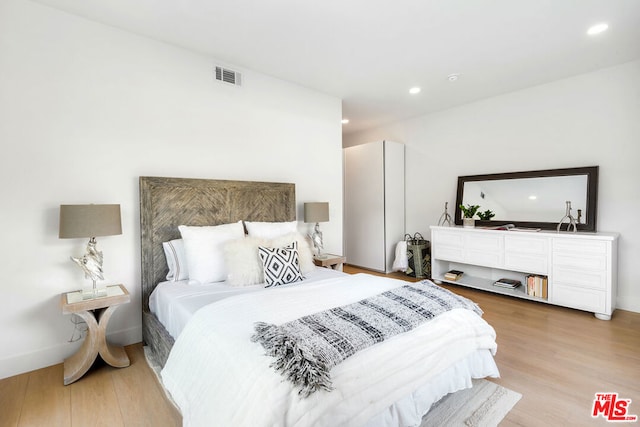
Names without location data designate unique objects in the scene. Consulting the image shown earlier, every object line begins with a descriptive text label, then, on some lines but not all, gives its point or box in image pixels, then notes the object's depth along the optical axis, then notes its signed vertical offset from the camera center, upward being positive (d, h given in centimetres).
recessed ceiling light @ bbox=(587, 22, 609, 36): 253 +151
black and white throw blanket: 121 -62
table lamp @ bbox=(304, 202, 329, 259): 362 -12
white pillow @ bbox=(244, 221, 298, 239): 304 -22
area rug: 168 -121
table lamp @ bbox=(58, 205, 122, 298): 210 -13
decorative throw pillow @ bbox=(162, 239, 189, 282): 263 -46
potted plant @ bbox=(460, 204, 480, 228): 424 -15
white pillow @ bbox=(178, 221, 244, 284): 252 -39
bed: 120 -74
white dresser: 307 -66
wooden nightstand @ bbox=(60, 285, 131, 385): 208 -87
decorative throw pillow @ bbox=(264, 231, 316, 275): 275 -40
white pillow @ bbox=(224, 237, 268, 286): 243 -46
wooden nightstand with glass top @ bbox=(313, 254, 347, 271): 352 -65
